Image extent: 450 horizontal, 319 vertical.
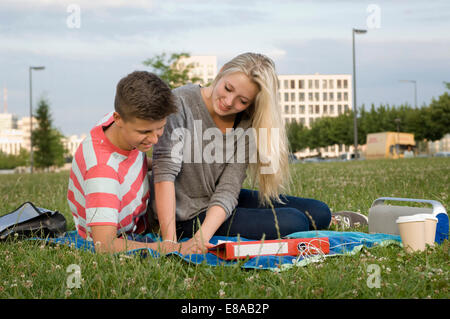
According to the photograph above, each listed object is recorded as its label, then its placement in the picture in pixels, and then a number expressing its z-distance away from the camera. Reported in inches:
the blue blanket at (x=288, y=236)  110.5
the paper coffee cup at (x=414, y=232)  124.3
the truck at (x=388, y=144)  1900.5
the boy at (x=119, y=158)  119.2
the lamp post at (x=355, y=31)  1241.7
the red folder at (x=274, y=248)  112.8
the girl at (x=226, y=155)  138.7
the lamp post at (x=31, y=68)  1418.6
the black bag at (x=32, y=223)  149.0
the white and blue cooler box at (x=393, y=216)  135.5
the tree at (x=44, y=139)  1628.9
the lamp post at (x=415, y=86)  2200.5
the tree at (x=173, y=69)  1215.6
